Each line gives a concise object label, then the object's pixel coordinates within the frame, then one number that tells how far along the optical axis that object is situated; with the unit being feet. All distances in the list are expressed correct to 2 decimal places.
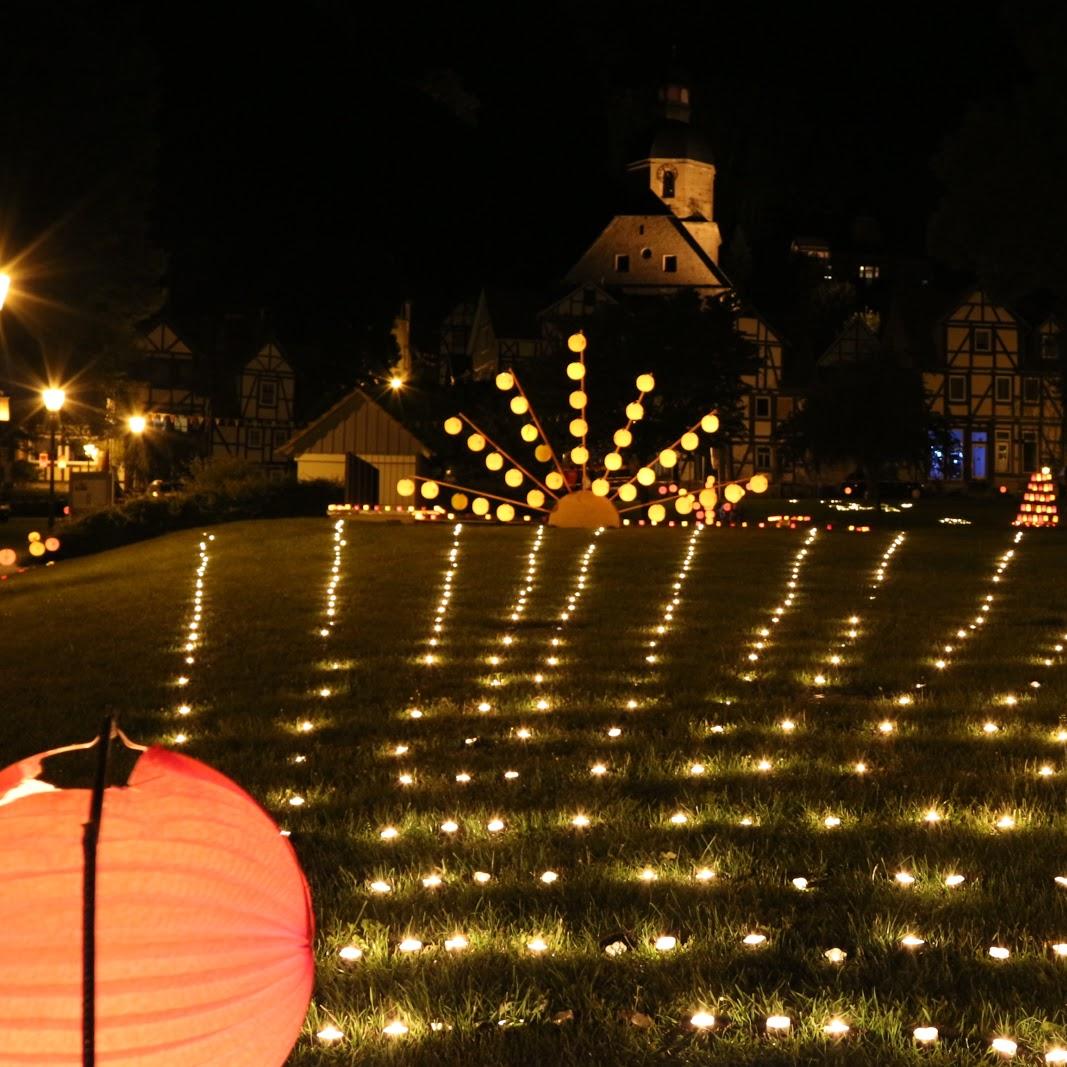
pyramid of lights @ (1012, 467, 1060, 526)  99.30
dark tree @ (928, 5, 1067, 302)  131.23
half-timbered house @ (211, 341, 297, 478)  243.40
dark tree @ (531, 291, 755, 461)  148.15
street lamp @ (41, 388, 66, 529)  99.55
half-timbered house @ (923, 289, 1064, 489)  245.04
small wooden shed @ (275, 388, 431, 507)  116.26
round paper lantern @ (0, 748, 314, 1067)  9.75
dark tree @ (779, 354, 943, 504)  204.13
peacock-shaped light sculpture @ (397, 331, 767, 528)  84.12
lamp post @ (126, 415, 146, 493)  201.57
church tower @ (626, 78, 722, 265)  279.90
